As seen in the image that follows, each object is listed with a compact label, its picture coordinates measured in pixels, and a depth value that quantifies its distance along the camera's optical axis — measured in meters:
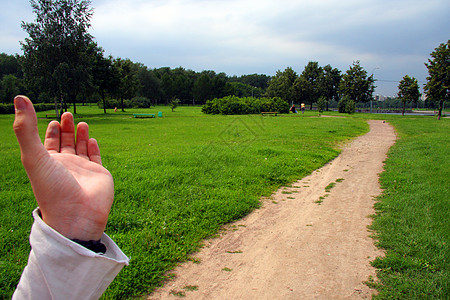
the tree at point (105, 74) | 38.10
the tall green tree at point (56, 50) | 26.08
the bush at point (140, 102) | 67.50
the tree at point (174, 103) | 53.45
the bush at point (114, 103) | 60.33
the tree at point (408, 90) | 42.57
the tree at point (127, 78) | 46.70
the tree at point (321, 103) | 46.74
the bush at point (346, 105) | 48.09
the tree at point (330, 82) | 63.31
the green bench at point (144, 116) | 33.94
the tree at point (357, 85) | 53.50
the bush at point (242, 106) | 40.12
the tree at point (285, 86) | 62.56
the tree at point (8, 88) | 43.53
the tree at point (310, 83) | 61.34
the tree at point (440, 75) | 34.38
